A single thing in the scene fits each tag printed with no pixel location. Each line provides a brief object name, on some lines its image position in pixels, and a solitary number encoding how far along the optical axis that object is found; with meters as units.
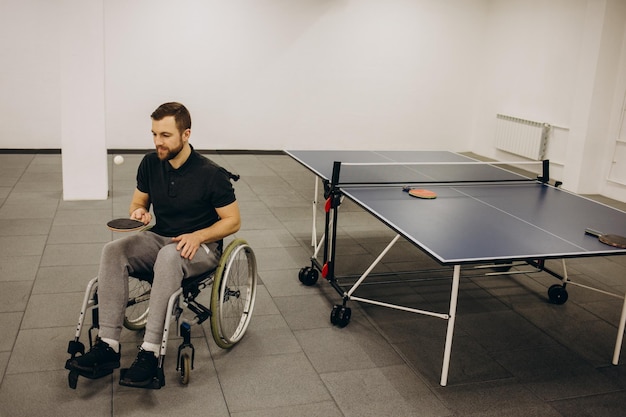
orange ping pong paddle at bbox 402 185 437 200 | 3.39
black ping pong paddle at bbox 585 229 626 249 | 2.67
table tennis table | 2.62
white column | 4.98
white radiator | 7.43
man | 2.48
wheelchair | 2.47
